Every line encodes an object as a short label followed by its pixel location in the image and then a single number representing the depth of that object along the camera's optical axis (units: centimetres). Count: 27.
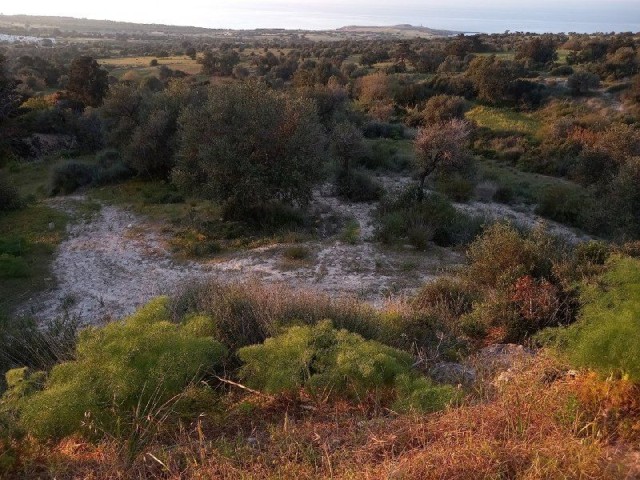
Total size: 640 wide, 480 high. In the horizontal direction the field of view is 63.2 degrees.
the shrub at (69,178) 2242
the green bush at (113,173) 2270
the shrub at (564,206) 1937
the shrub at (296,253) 1334
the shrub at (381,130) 3179
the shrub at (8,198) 1817
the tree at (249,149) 1546
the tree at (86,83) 3412
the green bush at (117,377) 423
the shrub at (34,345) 657
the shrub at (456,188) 2078
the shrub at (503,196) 2148
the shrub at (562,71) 4269
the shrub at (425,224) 1509
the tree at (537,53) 4806
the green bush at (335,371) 479
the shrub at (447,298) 882
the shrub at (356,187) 2005
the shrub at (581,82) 3738
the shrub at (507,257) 909
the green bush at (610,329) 454
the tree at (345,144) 2045
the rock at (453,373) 550
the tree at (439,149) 1788
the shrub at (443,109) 3416
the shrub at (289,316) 666
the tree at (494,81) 3747
